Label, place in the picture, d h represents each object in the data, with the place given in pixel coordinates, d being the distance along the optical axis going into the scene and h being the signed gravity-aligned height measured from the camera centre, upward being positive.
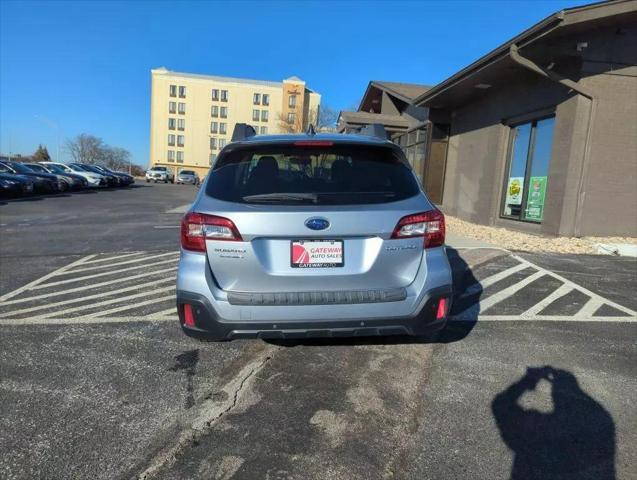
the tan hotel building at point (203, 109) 81.19 +11.02
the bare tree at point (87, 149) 88.06 +2.90
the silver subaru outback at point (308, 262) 3.03 -0.53
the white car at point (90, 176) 30.00 -0.65
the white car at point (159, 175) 49.06 -0.59
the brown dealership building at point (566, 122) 9.55 +1.63
